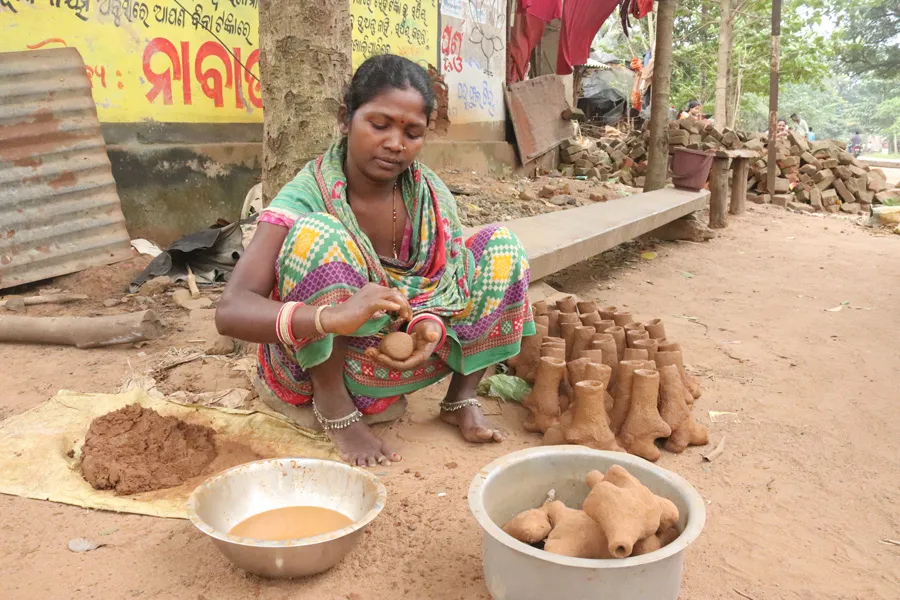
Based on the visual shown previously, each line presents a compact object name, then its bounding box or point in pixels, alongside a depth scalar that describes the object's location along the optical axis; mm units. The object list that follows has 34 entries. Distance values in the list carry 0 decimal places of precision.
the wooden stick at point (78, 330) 3229
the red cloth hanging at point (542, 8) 8977
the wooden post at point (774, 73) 9555
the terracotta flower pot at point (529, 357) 2889
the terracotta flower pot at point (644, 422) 2391
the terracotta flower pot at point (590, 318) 3045
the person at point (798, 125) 16617
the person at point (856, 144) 23238
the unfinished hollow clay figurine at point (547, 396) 2543
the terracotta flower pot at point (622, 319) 3150
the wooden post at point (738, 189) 9062
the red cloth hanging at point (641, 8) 8836
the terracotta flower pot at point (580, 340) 2863
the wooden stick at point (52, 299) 3848
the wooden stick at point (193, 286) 3994
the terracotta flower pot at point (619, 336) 2869
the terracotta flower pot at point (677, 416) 2479
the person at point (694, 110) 14997
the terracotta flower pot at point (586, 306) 3232
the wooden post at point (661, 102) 7777
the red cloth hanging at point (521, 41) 9133
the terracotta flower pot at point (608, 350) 2727
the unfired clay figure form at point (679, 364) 2719
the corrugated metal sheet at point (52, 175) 4055
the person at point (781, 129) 11358
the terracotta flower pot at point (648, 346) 2757
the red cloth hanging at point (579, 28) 9297
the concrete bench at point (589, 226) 3873
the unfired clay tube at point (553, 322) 3045
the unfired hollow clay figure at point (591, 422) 2332
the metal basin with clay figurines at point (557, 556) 1370
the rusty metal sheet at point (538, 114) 9359
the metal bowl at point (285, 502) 1540
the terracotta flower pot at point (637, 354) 2668
